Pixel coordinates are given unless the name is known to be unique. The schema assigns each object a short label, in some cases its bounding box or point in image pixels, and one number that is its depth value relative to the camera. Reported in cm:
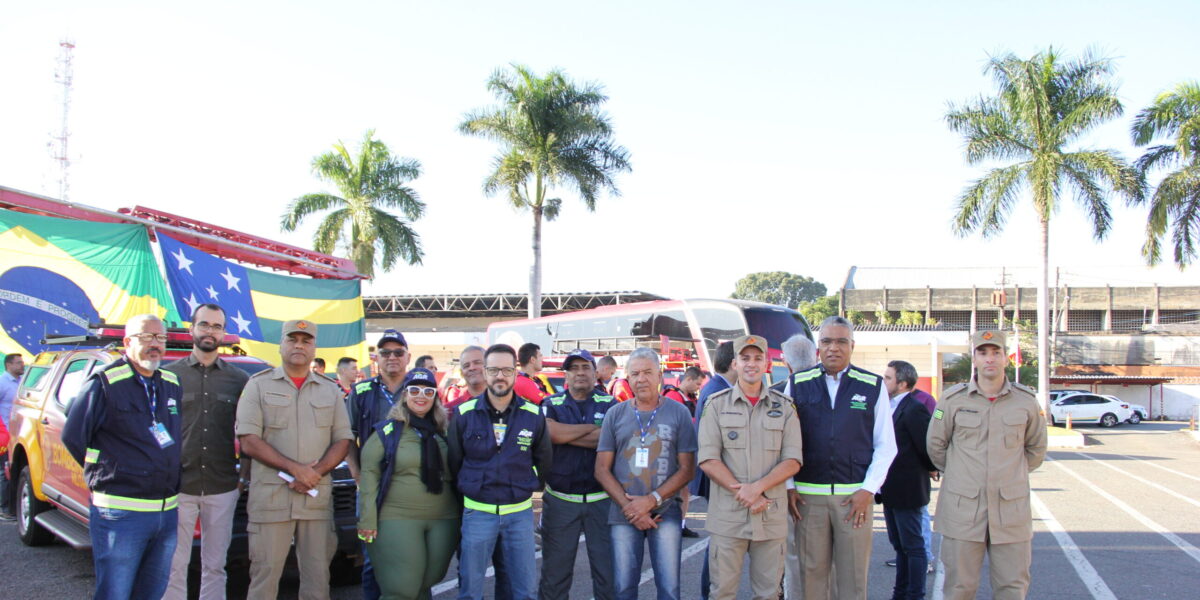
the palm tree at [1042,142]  2523
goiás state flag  1226
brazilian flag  1083
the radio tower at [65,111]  5225
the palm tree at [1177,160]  2528
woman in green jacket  476
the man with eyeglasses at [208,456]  501
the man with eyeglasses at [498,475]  482
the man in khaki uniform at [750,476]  471
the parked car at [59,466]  593
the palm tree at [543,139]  2739
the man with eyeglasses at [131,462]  432
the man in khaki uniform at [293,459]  486
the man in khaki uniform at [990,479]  477
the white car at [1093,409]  3322
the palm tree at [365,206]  2758
